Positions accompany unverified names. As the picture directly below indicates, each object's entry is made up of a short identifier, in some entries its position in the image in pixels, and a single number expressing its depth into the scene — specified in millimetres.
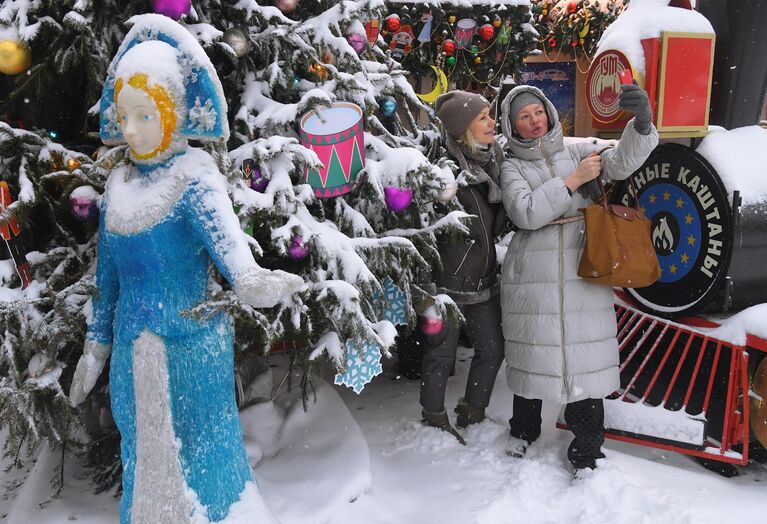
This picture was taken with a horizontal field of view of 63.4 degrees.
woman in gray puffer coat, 2943
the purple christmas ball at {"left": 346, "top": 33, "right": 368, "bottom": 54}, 2986
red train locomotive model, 3123
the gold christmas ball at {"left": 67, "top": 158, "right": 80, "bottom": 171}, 2475
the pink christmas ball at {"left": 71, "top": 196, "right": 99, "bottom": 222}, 2330
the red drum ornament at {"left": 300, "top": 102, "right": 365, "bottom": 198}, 2602
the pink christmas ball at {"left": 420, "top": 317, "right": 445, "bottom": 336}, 3061
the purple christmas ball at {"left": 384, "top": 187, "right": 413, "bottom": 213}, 2752
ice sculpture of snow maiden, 1998
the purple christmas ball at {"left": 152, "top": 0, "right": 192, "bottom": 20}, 2365
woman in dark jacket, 3219
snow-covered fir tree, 2316
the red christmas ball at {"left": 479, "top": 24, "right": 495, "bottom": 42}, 5965
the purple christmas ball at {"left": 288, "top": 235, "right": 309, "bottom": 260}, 2428
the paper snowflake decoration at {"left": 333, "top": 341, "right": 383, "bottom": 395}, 2539
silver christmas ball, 2539
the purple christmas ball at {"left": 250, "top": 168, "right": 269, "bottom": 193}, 2527
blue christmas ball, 3107
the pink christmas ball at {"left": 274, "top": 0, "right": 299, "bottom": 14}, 2793
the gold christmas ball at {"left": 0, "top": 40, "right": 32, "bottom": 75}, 2348
